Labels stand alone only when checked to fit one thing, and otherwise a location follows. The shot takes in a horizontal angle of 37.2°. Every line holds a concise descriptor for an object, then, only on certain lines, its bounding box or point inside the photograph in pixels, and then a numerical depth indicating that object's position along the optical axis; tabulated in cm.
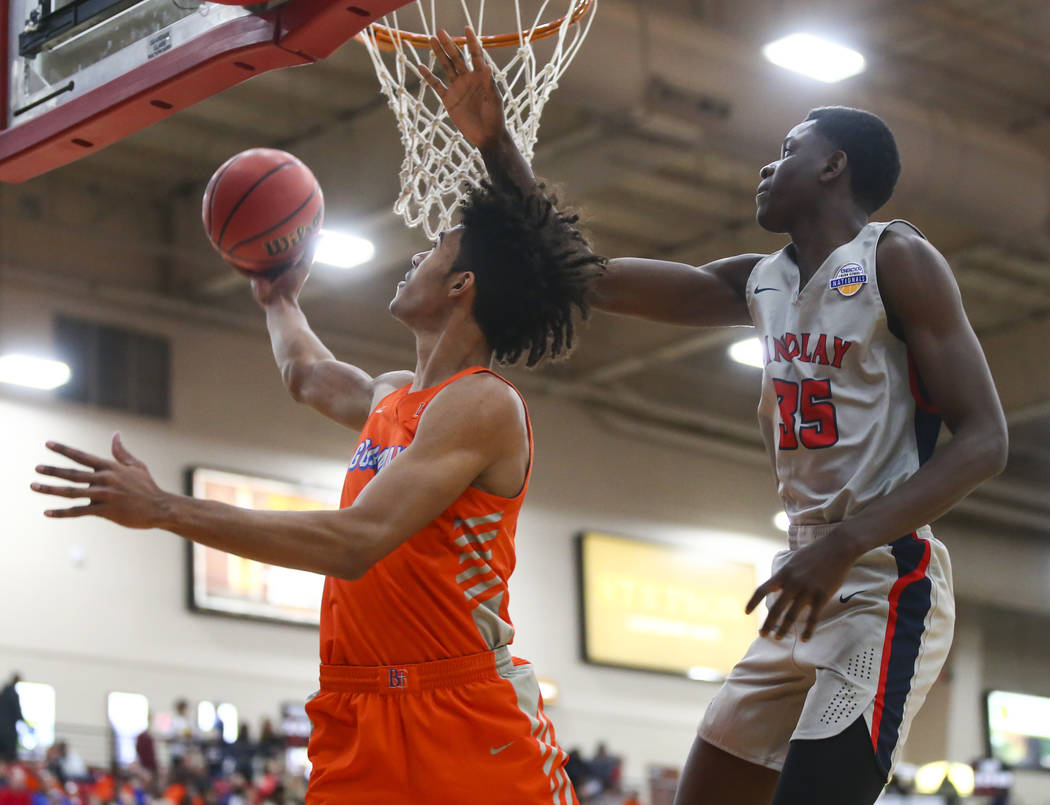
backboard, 352
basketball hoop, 431
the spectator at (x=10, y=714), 1083
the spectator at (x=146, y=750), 1216
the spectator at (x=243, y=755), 1186
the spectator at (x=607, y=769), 1428
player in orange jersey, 298
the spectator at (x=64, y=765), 1072
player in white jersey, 293
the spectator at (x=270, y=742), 1245
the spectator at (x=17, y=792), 916
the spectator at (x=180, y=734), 1186
